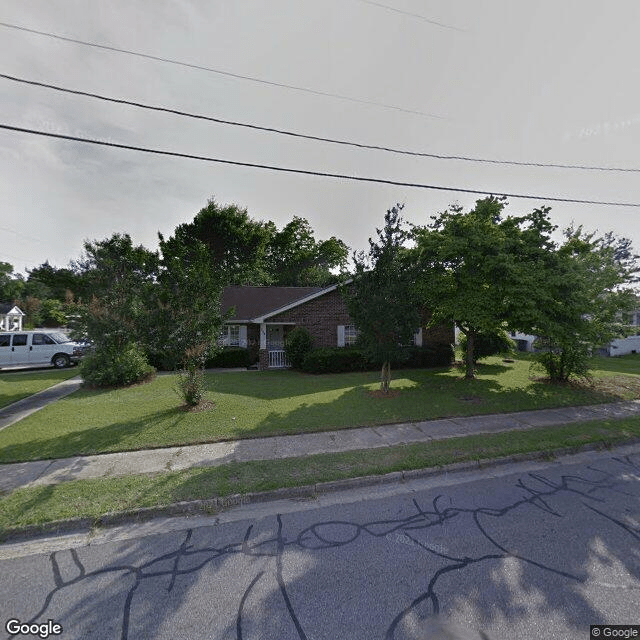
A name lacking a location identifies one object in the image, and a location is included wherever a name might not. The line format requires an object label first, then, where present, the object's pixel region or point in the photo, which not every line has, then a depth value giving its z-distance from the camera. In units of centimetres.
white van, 1498
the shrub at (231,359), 1576
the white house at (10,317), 3857
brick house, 1558
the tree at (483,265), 912
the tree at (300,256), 3541
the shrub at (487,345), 1628
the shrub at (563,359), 1084
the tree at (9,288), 5631
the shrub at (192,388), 831
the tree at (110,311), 1068
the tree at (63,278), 1218
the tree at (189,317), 818
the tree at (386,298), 941
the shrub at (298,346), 1478
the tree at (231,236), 2834
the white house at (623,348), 2142
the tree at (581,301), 911
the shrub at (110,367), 1106
